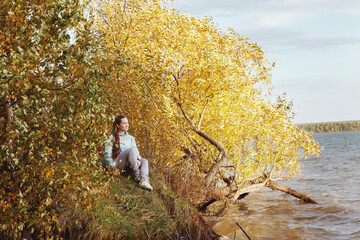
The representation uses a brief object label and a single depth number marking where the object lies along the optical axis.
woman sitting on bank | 8.87
